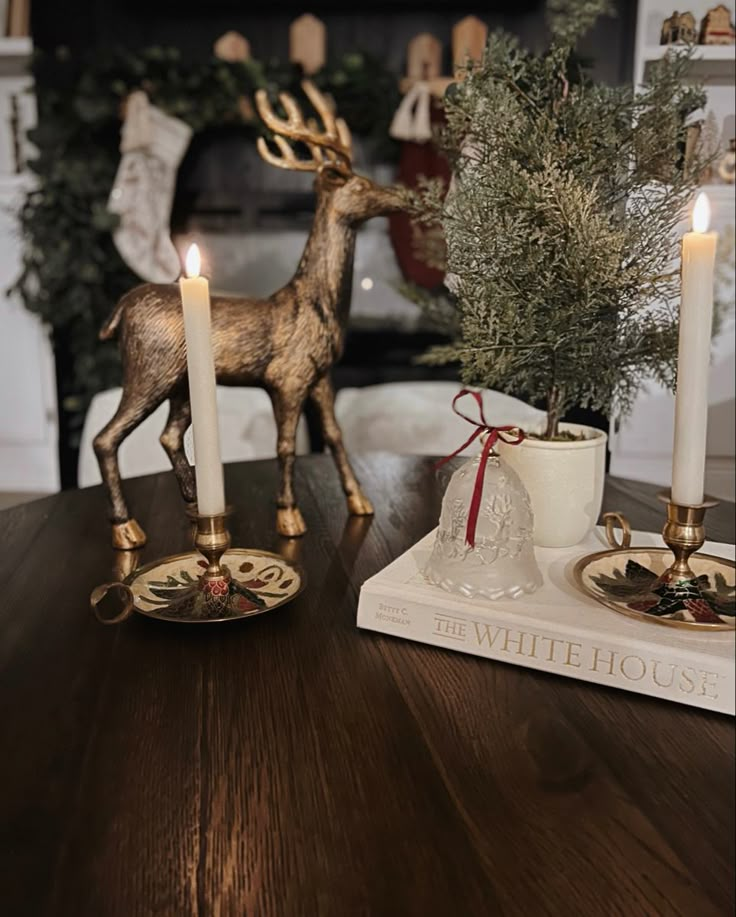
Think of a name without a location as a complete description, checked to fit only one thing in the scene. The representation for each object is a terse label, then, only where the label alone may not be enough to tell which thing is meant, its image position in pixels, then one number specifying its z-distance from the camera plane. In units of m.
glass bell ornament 0.69
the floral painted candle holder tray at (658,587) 0.63
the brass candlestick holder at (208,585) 0.72
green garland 2.84
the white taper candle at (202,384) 0.68
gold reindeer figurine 0.93
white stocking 2.82
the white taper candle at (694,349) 0.60
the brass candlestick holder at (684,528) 0.63
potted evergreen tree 0.78
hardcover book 0.57
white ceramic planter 0.83
